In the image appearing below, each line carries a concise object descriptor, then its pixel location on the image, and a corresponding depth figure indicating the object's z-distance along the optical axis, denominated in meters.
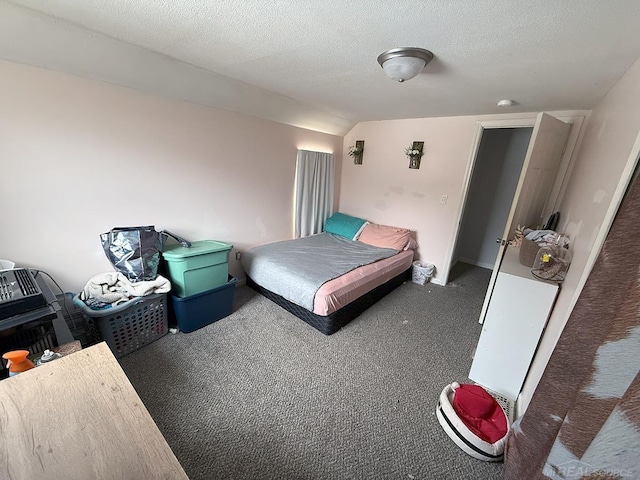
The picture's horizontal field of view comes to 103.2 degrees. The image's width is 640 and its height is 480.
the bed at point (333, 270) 2.22
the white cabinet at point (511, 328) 1.55
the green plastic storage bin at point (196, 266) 2.03
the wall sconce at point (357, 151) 3.71
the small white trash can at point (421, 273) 3.27
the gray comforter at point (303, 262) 2.29
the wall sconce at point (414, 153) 3.18
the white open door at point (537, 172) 1.97
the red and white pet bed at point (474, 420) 1.29
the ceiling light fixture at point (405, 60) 1.37
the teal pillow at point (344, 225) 3.67
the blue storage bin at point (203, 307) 2.07
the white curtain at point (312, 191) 3.36
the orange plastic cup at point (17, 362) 0.92
